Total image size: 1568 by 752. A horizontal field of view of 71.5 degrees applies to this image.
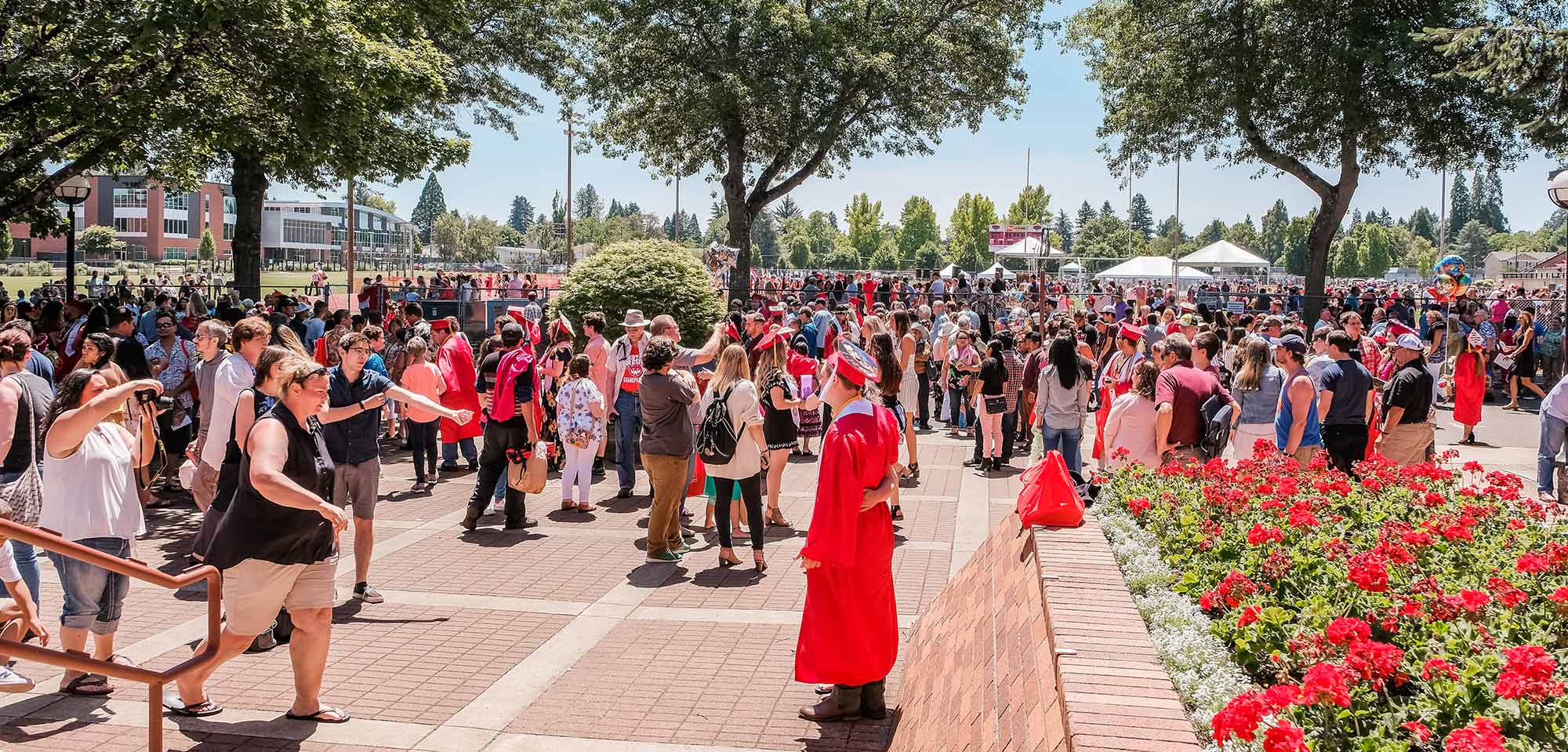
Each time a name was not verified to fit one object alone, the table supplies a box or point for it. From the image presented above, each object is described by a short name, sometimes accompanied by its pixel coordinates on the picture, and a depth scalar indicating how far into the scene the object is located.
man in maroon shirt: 7.86
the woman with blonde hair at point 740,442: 7.90
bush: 14.34
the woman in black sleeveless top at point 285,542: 4.92
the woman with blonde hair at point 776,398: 8.90
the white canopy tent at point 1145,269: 42.59
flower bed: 2.72
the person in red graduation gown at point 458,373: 11.34
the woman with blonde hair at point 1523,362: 18.90
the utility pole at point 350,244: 38.72
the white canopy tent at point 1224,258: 42.62
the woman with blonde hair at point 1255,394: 8.49
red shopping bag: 5.62
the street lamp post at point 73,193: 16.12
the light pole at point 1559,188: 11.83
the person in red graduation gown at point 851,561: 5.16
